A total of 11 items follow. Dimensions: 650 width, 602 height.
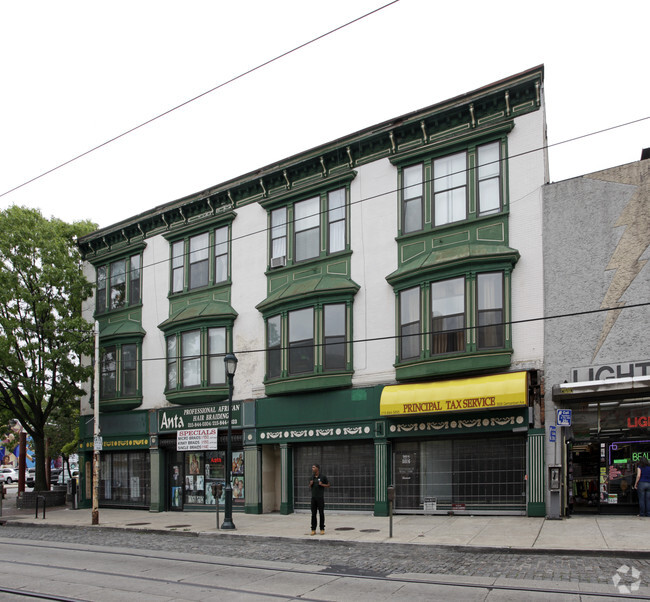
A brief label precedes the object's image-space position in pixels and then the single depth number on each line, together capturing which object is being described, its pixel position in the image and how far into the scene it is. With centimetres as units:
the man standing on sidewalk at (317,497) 1764
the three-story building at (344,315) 1908
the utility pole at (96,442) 2245
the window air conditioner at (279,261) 2400
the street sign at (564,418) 1747
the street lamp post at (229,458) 1972
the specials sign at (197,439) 2422
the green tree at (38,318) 2747
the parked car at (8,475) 6056
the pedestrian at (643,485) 1677
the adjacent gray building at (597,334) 1714
